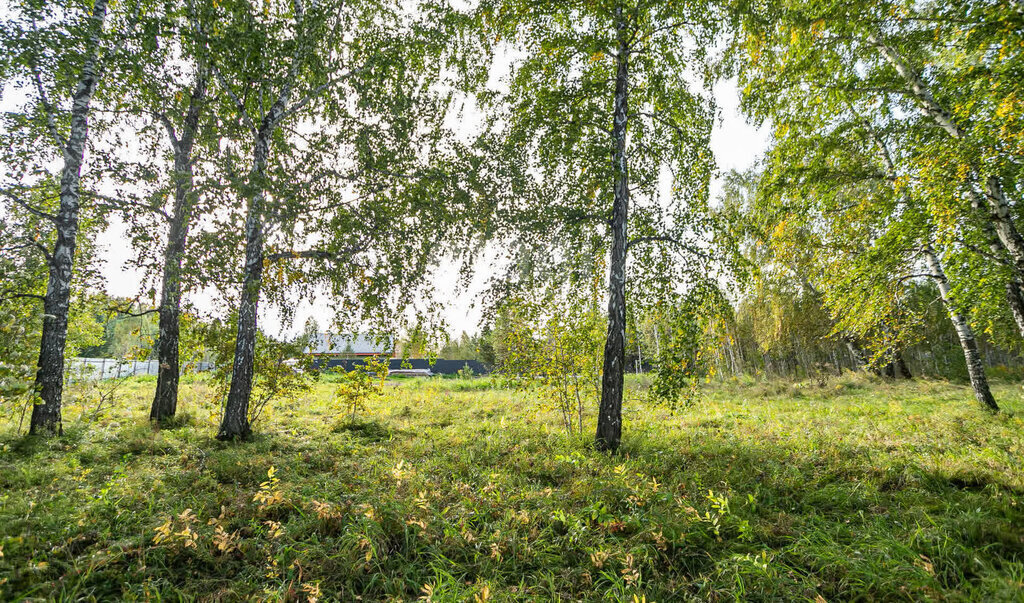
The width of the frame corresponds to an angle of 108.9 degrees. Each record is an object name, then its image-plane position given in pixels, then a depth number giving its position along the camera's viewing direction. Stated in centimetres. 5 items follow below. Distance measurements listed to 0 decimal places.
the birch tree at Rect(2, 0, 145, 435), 605
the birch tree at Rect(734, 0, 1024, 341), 528
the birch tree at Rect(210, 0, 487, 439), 610
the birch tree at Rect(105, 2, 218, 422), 537
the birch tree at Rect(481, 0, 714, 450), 613
